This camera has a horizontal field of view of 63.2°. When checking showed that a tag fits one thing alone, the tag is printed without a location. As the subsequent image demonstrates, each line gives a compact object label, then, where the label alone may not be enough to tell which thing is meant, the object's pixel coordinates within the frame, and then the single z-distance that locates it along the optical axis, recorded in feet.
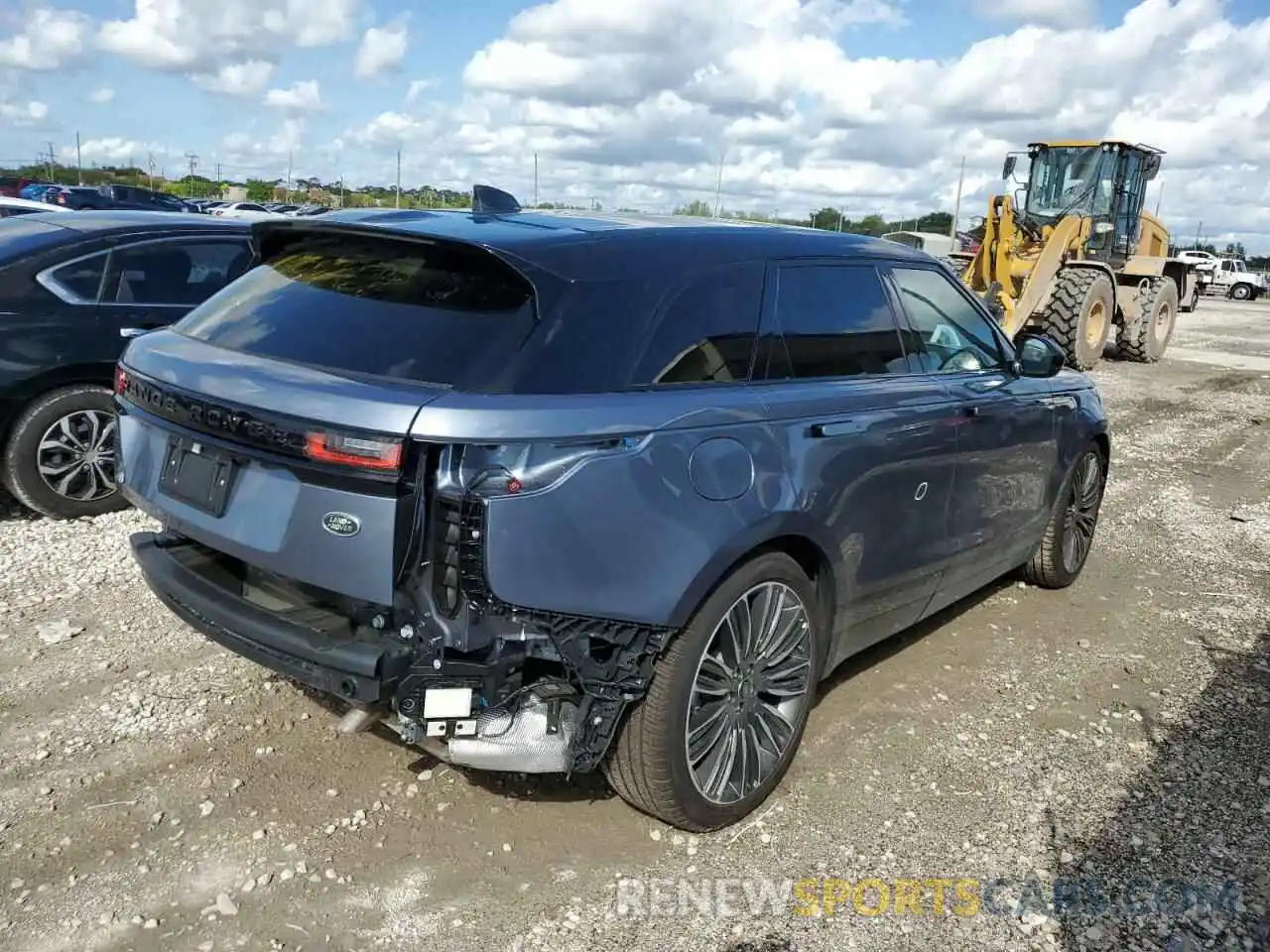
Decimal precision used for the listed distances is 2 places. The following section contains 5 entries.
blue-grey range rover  8.46
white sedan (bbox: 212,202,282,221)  98.69
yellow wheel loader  47.09
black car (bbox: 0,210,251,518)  18.10
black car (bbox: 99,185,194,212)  91.76
